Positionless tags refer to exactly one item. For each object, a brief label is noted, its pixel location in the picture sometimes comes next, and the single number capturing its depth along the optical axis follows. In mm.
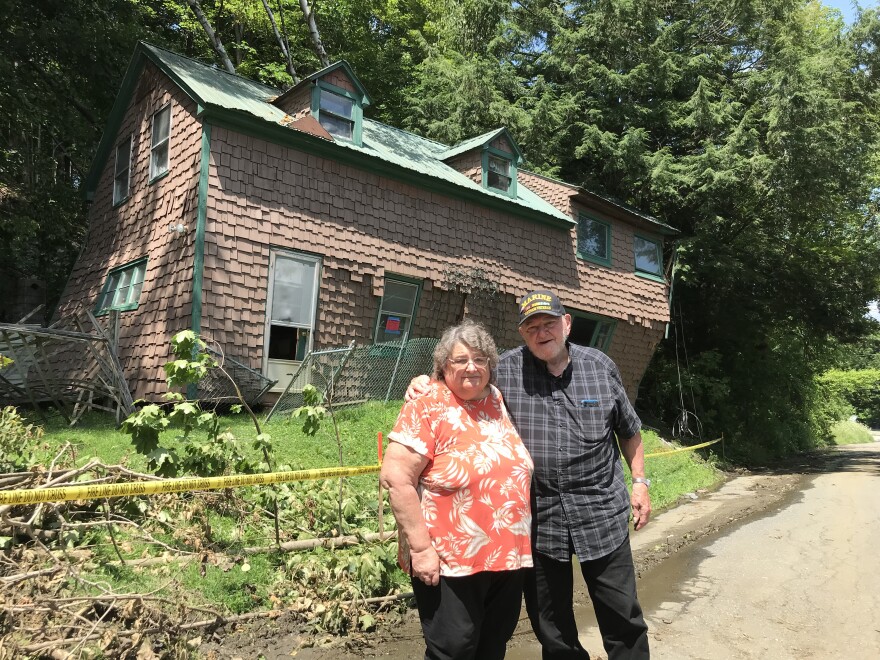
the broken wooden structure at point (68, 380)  8348
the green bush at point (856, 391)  36812
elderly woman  2436
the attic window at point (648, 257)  17188
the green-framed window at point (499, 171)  14688
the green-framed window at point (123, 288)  11297
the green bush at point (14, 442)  4750
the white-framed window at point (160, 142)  11500
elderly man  2846
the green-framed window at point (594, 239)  15906
